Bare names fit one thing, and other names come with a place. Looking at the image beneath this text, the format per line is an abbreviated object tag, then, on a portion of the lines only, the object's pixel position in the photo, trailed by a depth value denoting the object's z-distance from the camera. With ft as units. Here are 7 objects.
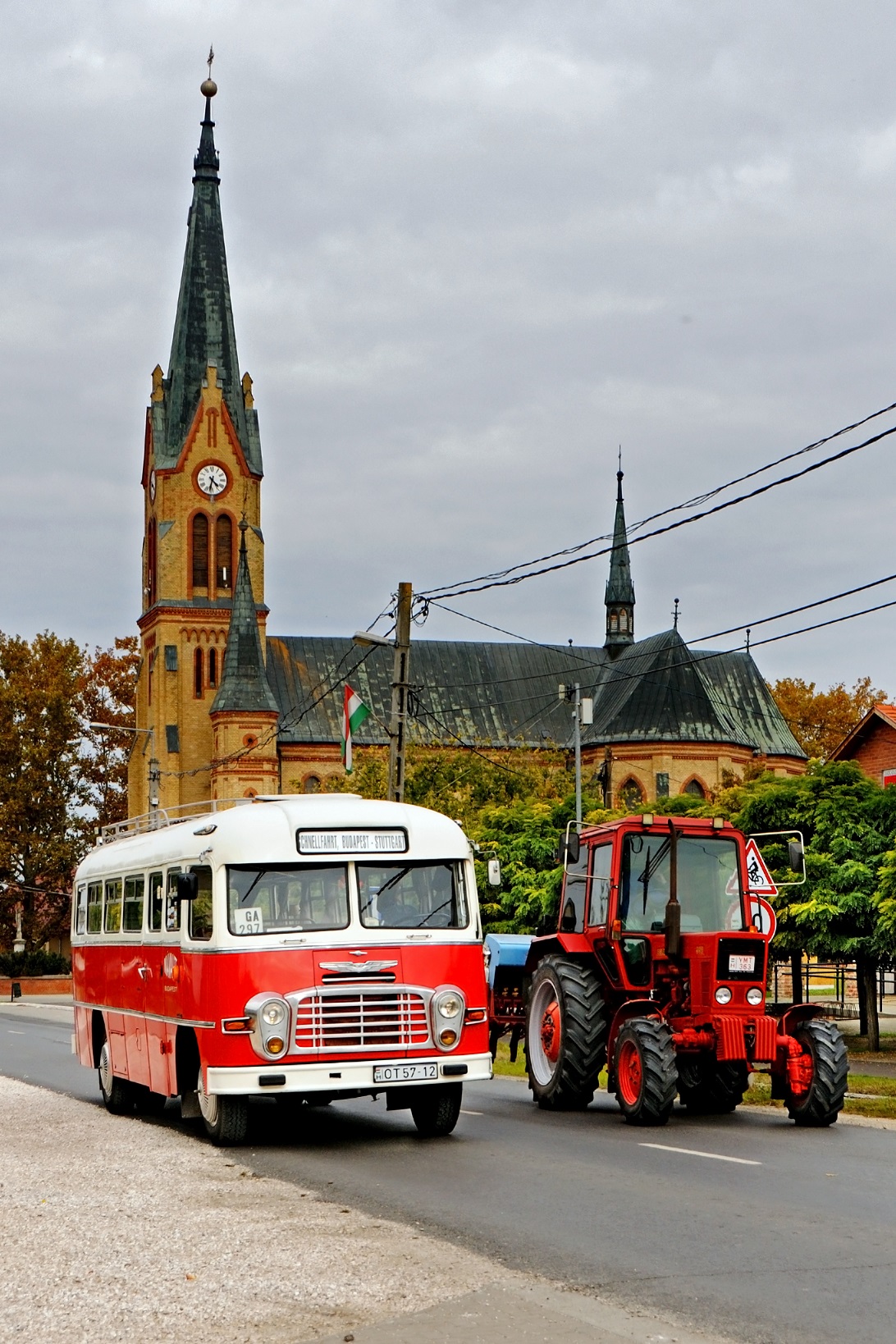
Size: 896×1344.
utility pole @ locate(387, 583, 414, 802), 93.30
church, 268.62
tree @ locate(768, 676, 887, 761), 284.82
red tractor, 48.06
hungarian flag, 111.04
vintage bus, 43.88
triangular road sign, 52.49
